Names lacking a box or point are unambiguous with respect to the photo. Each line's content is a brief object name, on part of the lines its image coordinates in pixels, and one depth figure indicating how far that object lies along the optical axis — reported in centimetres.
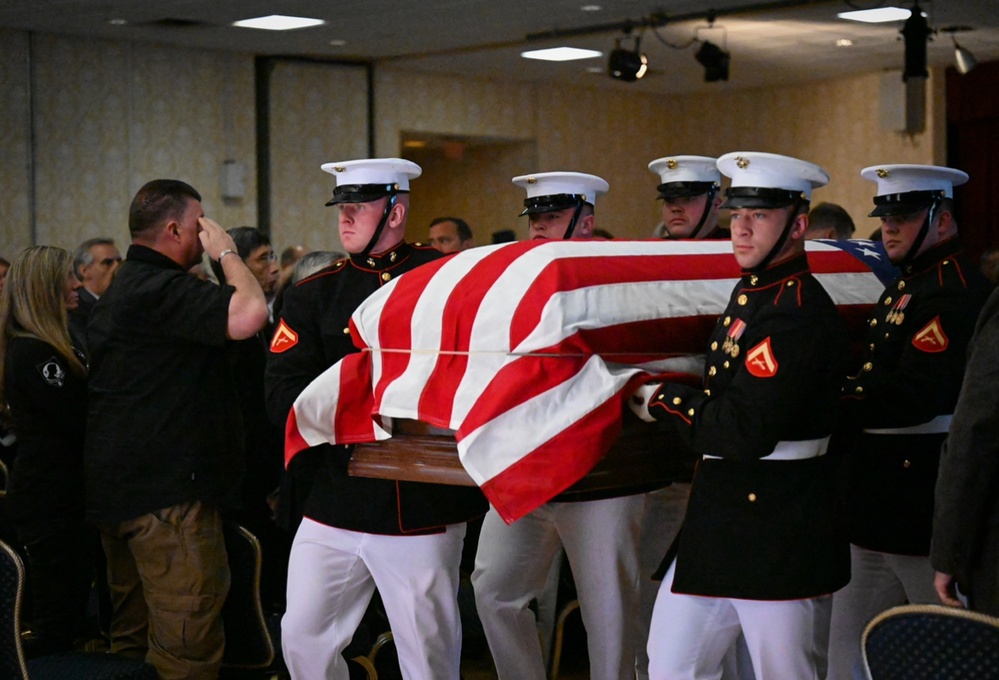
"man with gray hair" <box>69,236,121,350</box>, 1246
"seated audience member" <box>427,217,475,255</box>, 1393
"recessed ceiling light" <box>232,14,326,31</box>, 1826
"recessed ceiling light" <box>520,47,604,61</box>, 2150
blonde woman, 772
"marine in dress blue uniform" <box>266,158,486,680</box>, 629
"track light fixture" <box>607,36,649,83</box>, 1889
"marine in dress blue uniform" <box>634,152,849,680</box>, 520
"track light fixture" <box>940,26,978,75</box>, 1834
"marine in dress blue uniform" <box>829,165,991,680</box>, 609
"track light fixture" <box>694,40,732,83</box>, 1921
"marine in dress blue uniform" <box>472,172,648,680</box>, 670
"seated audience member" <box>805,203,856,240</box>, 985
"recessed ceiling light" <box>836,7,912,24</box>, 1819
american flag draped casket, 537
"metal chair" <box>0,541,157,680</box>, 510
